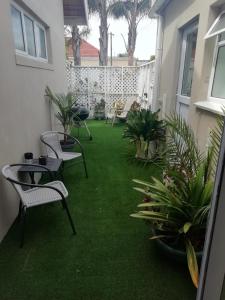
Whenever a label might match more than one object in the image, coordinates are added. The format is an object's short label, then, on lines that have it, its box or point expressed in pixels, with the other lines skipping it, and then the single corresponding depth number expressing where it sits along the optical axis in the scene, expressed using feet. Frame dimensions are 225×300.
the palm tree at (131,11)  40.63
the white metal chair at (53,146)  10.32
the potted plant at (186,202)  5.48
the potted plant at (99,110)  26.22
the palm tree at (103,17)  38.05
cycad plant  12.61
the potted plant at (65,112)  13.38
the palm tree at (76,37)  40.19
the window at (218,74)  8.21
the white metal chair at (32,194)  6.20
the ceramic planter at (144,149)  12.96
